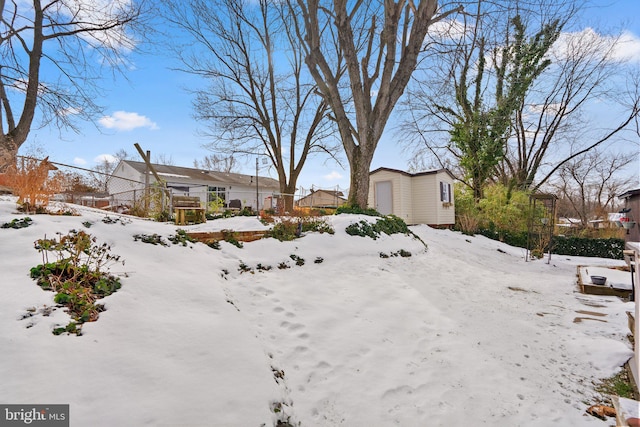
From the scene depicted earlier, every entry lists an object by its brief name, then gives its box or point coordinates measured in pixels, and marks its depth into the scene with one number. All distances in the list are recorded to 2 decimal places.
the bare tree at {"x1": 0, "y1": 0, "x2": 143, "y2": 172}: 8.31
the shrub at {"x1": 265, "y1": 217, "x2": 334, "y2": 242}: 5.94
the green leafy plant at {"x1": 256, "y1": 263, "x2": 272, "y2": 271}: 4.58
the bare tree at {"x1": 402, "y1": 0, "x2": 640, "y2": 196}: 16.22
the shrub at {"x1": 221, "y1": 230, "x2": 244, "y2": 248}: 5.15
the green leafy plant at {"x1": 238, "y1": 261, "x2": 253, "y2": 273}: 4.36
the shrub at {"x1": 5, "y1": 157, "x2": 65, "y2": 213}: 4.30
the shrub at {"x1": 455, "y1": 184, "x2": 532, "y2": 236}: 14.28
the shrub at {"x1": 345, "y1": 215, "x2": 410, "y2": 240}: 7.13
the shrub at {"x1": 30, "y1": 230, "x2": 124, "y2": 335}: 2.17
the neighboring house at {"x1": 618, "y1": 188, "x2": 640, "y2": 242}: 7.63
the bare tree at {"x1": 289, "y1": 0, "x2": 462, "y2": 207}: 8.38
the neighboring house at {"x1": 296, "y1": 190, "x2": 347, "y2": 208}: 27.99
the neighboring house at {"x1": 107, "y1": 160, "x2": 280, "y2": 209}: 19.55
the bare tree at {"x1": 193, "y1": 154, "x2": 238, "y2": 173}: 36.28
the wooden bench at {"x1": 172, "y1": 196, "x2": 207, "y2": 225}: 6.62
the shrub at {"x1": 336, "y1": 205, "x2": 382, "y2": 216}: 8.82
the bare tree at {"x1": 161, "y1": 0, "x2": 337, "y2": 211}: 13.11
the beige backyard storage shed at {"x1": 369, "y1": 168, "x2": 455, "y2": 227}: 15.29
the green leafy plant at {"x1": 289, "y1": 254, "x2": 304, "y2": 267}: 5.11
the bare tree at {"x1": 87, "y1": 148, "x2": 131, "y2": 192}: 33.78
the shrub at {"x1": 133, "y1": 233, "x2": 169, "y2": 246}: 4.05
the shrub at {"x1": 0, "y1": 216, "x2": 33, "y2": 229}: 3.46
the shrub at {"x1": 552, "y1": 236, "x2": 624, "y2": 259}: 11.91
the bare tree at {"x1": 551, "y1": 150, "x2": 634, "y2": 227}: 22.25
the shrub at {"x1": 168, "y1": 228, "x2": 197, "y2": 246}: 4.37
